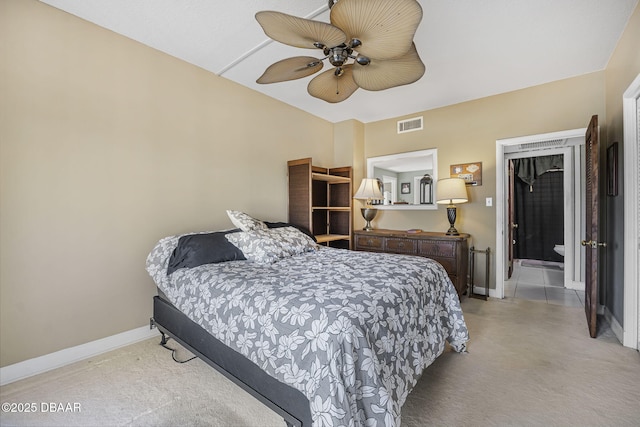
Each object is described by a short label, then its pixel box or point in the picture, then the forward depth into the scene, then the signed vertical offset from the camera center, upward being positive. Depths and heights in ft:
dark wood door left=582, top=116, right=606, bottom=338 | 8.10 -0.68
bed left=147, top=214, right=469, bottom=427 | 3.95 -1.89
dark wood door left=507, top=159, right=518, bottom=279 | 15.89 -0.15
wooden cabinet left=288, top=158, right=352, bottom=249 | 12.23 +0.56
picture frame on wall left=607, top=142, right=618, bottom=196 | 8.25 +1.23
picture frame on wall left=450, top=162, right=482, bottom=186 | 12.51 +1.77
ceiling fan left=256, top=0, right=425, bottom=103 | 4.39 +3.03
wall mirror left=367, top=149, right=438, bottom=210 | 13.91 +1.74
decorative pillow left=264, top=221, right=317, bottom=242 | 10.65 -0.51
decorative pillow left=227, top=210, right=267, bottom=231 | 8.96 -0.30
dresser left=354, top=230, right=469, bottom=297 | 11.46 -1.51
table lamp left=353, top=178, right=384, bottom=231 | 13.65 +0.85
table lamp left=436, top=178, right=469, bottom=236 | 11.97 +0.75
